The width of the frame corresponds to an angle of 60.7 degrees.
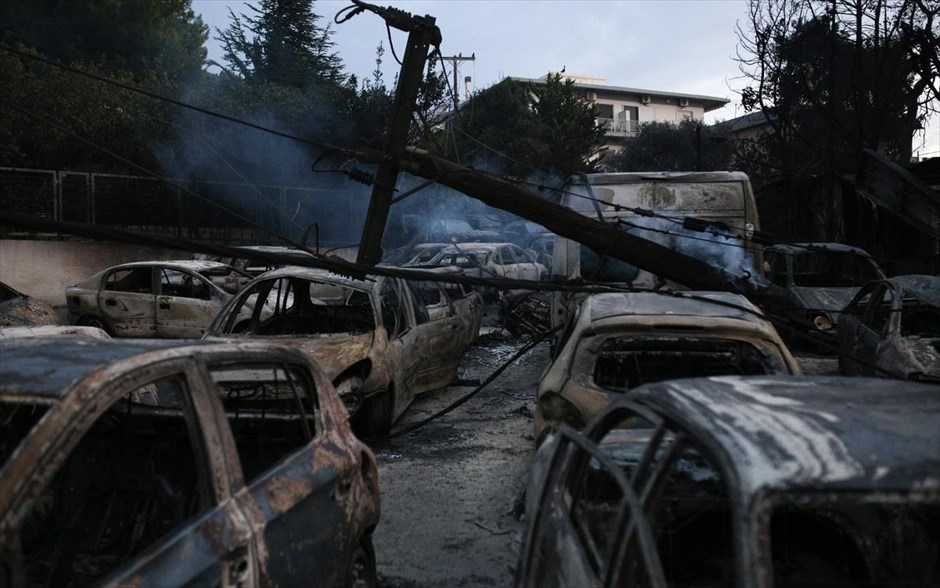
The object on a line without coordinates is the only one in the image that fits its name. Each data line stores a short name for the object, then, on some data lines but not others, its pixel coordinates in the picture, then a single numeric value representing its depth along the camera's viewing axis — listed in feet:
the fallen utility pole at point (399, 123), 23.82
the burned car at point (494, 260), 51.39
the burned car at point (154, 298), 41.60
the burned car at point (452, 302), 31.04
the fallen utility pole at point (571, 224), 24.48
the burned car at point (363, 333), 22.98
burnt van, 33.76
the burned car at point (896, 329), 23.04
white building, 203.51
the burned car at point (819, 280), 32.91
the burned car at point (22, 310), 30.12
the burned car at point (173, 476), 7.67
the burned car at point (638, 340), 16.20
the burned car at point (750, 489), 6.44
